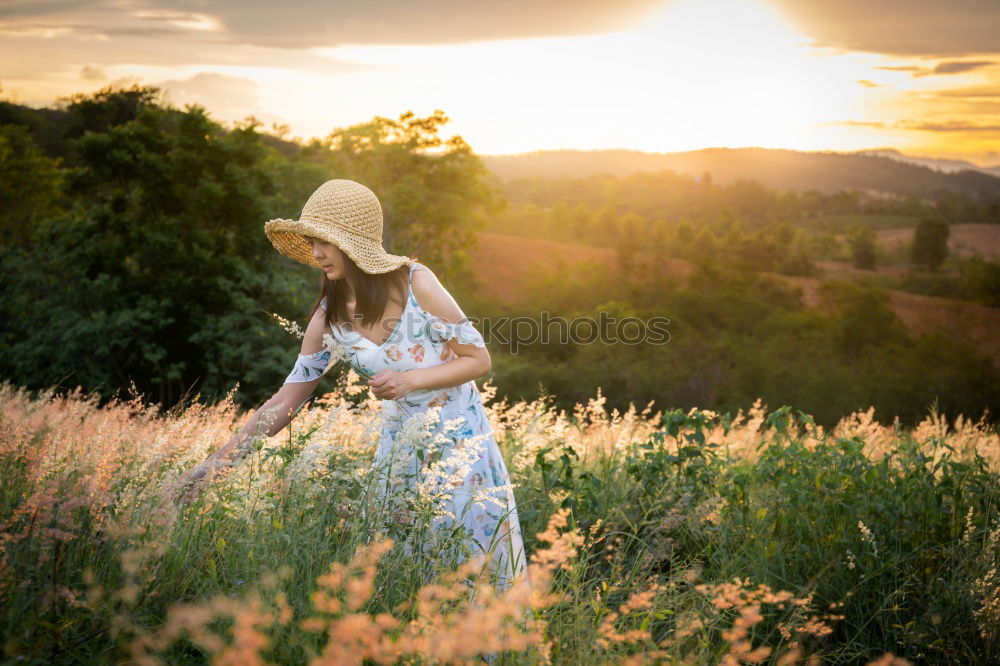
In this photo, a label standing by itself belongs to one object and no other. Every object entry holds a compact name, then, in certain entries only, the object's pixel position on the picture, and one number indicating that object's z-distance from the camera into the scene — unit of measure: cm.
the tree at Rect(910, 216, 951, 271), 4216
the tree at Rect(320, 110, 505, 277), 2747
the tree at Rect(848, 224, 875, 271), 4391
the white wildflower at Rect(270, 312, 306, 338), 257
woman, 269
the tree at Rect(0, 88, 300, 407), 1722
